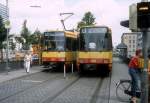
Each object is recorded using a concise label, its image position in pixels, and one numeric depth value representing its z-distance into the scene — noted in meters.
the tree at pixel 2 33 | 20.96
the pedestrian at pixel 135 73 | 6.16
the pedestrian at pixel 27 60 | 13.79
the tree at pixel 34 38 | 29.06
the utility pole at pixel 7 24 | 12.52
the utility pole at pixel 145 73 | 4.63
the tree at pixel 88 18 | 41.60
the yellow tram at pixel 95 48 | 12.37
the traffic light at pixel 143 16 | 4.66
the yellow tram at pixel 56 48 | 14.82
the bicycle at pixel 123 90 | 6.50
